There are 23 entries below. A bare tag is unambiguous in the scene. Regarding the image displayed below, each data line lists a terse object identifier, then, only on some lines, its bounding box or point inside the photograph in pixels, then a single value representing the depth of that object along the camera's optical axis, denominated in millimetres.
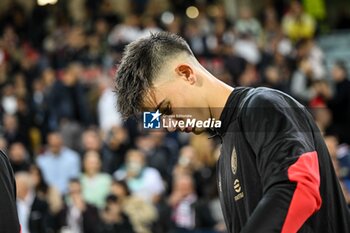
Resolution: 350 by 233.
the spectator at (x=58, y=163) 11789
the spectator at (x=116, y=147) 11789
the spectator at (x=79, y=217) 9820
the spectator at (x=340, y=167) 7966
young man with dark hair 2631
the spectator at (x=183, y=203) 9508
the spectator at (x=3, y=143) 11504
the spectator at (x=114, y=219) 9633
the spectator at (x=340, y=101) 11891
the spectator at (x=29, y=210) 9875
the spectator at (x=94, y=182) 10711
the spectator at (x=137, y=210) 9781
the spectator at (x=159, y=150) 11438
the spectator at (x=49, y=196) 9938
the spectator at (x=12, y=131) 12844
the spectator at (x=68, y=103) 13609
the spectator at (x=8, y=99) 13886
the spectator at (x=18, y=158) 11453
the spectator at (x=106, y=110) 13180
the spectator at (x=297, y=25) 16625
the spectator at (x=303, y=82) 14250
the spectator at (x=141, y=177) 10531
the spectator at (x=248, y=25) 16578
